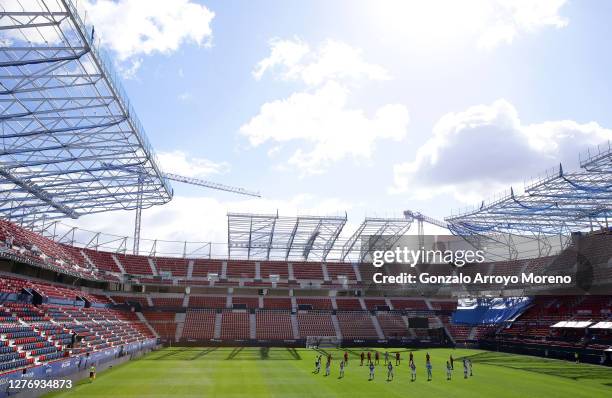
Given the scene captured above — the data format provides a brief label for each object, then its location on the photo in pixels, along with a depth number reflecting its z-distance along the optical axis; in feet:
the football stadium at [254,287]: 82.48
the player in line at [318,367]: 105.29
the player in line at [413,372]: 95.33
